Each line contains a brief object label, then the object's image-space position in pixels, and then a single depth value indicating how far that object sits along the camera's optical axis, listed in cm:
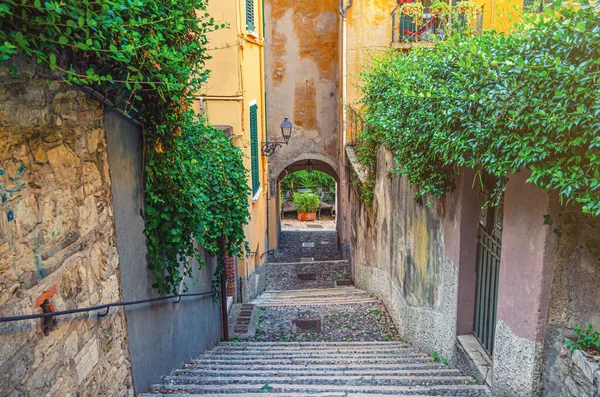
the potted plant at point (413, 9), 1198
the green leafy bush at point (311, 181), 2628
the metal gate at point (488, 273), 485
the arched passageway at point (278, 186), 1855
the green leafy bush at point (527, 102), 289
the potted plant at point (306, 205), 2400
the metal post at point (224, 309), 836
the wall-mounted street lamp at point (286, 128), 1157
